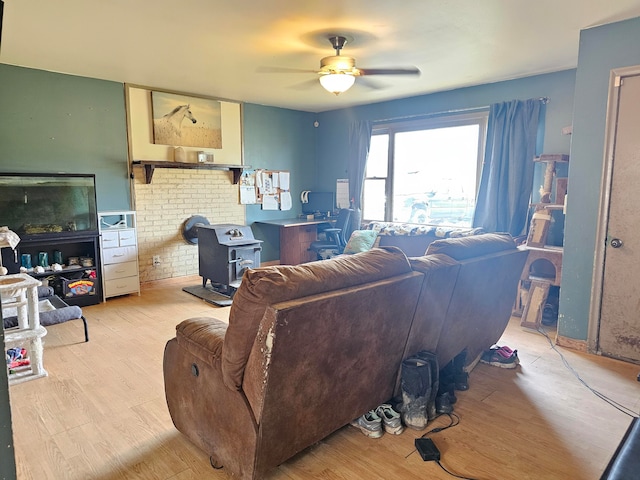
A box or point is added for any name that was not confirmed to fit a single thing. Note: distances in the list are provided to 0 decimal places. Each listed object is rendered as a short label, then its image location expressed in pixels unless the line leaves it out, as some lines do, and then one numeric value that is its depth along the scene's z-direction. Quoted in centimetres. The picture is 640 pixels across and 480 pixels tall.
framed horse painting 501
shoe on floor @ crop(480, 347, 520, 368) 296
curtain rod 425
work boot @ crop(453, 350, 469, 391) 262
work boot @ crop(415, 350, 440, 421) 222
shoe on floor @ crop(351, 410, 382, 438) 213
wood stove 461
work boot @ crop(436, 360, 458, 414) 235
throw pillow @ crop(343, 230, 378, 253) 520
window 499
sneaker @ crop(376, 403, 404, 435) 216
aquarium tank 388
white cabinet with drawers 450
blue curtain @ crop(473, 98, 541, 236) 434
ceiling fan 325
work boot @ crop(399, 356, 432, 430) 214
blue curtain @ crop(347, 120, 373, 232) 595
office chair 574
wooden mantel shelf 484
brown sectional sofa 156
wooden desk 592
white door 291
